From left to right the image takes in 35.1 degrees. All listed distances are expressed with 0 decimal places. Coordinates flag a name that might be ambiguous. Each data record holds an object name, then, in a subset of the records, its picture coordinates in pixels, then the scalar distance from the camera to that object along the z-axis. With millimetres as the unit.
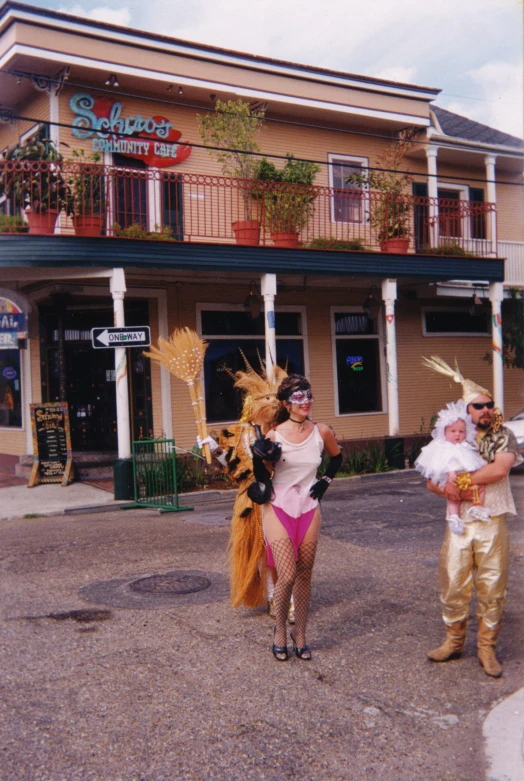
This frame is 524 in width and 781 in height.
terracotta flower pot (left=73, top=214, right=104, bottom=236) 12836
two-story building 13344
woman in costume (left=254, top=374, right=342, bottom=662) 5129
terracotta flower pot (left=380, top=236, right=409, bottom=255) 16109
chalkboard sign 13938
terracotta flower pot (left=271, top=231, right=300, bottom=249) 14766
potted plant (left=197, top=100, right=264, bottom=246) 14477
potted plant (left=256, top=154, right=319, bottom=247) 14883
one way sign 12289
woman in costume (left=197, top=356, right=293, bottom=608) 5859
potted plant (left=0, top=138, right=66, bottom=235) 12523
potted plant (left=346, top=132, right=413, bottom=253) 16141
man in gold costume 4848
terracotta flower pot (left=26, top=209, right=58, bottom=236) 12559
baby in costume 4863
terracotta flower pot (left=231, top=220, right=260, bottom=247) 14386
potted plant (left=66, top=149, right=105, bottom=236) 12836
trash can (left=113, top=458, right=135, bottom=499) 12430
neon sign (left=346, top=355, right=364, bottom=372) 17969
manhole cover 6962
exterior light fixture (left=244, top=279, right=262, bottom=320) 15555
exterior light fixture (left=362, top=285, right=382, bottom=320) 16984
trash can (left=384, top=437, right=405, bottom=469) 15375
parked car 14211
